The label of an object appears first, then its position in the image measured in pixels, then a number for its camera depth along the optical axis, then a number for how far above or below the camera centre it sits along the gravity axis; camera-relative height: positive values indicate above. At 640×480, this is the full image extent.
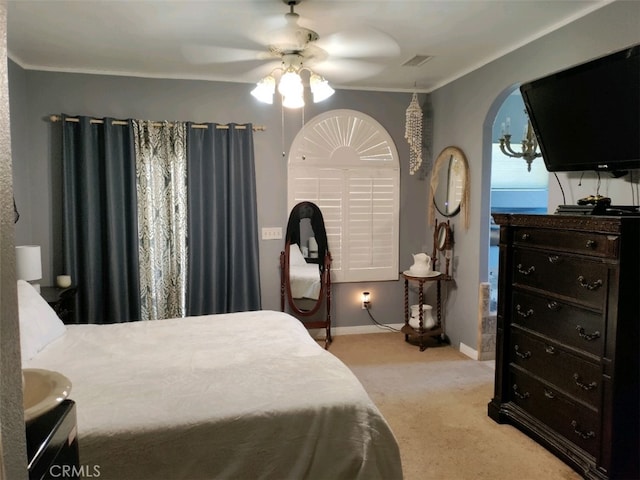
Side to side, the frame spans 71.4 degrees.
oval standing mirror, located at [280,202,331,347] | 4.43 -0.53
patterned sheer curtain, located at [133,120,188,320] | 4.02 -0.04
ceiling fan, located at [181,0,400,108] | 2.77 +1.20
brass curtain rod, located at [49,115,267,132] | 3.85 +0.80
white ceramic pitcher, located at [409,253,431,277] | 4.24 -0.52
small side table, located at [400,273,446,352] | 4.20 -1.12
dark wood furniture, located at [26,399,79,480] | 0.87 -0.49
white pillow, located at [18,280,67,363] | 2.31 -0.62
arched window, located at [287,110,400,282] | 4.49 +0.26
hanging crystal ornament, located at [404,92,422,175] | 4.35 +0.80
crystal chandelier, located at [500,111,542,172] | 3.76 +0.57
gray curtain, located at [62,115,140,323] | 3.86 -0.06
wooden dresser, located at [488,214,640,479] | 2.04 -0.66
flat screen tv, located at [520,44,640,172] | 2.13 +0.52
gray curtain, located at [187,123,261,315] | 4.11 -0.08
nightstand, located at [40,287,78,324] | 3.32 -0.68
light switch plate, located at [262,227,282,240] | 4.44 -0.21
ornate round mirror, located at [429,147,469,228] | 4.04 +0.26
